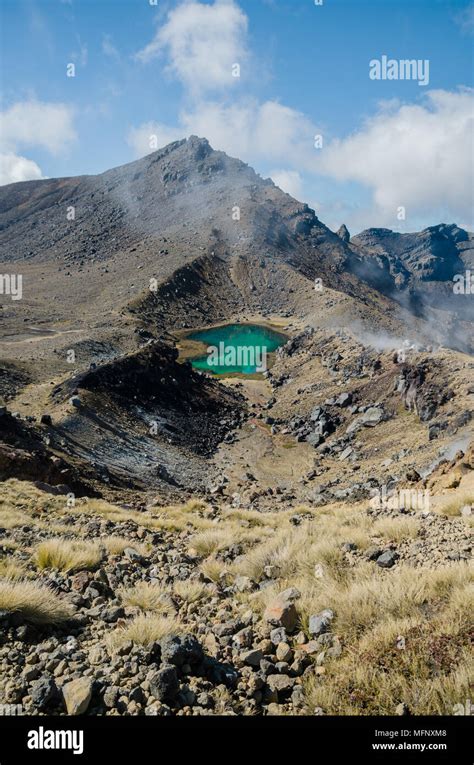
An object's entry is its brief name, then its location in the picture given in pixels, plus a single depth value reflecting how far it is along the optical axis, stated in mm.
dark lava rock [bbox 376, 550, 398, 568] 7004
